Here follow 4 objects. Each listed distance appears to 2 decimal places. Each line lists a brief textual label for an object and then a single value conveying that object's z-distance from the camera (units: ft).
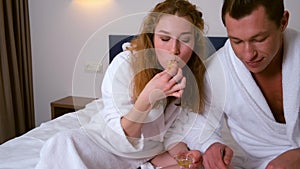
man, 3.31
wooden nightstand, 8.39
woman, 3.47
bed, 4.19
